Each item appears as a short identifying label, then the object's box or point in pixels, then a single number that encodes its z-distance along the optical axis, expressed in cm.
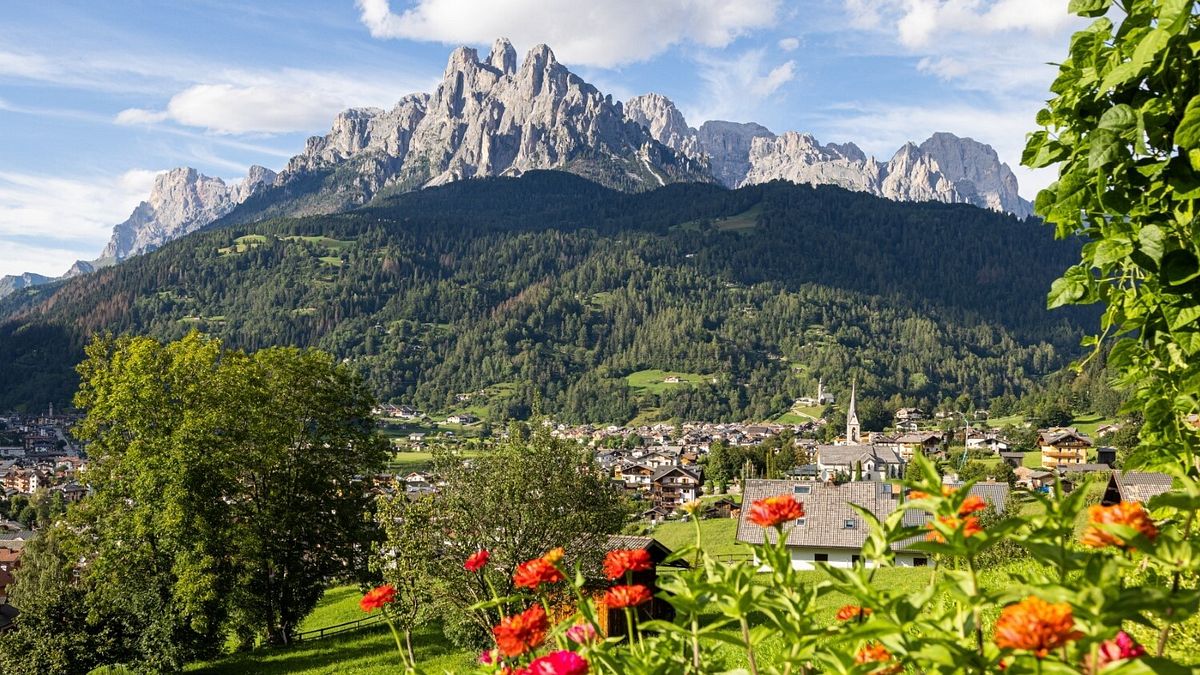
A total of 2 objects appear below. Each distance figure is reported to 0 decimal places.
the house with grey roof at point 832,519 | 4356
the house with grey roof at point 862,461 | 10144
